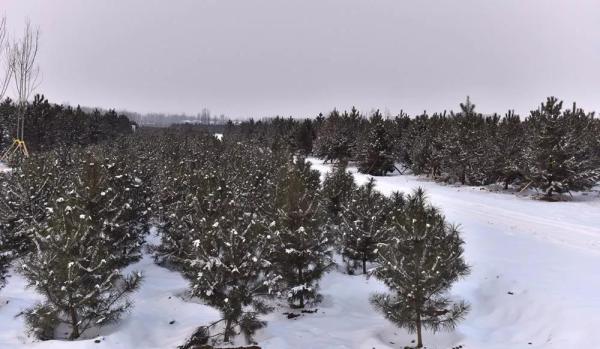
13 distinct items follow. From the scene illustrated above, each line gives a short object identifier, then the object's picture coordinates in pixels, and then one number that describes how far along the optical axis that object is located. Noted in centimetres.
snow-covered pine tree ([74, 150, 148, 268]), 1227
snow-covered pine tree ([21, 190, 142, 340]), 922
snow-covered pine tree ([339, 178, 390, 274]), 1478
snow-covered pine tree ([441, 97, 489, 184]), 3003
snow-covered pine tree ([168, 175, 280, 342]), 941
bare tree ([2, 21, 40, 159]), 2928
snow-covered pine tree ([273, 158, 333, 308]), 1188
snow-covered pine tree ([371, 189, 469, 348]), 909
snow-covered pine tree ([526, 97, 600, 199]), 2314
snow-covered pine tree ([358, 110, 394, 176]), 3859
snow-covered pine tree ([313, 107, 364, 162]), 4700
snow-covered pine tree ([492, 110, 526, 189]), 2661
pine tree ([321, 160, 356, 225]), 1772
